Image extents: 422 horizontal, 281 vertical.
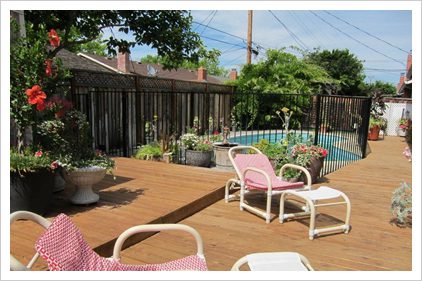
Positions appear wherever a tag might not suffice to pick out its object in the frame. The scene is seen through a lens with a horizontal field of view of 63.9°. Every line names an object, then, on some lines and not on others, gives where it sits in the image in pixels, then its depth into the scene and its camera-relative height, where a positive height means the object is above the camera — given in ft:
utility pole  46.32 +12.78
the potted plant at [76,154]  10.52 -0.74
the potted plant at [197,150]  22.11 -1.24
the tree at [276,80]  43.27 +7.02
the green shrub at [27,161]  9.23 -0.86
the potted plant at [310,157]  16.06 -1.21
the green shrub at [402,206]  11.85 -2.63
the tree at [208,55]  21.77 +4.99
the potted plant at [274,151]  16.51 -0.98
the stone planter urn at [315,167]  16.25 -1.73
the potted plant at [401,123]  45.70 +1.19
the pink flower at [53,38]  9.90 +2.73
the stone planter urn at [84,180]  10.80 -1.62
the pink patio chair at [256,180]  12.23 -1.91
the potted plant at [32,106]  9.28 +0.71
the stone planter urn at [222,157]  22.24 -1.70
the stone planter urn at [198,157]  22.05 -1.72
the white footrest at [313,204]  10.61 -2.33
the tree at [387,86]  129.75 +18.15
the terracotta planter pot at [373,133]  41.50 -0.14
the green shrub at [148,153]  20.71 -1.35
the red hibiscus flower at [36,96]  9.02 +0.93
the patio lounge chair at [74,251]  4.99 -1.90
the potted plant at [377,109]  43.75 +3.08
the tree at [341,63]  89.23 +18.93
